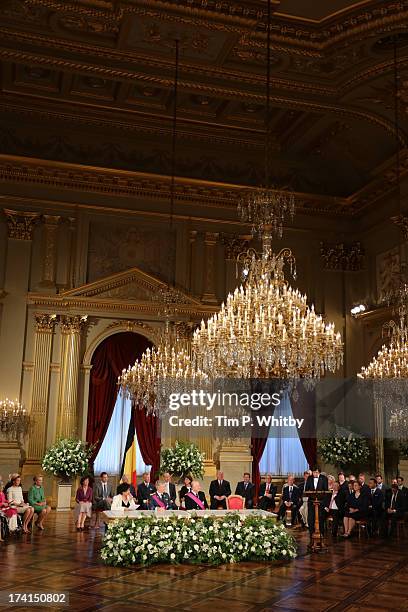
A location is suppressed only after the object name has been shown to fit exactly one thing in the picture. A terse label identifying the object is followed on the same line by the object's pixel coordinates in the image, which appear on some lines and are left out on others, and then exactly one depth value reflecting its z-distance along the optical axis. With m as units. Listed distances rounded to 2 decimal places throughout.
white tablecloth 8.73
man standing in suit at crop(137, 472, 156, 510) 10.46
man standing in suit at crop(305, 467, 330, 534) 11.10
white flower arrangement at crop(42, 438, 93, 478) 12.84
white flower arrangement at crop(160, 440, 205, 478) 13.60
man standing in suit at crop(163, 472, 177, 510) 11.30
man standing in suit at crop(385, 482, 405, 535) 11.17
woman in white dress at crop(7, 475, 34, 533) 10.75
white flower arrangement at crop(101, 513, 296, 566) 7.96
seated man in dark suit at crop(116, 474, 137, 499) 11.51
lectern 9.34
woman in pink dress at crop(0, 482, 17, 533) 10.23
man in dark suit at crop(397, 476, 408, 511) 11.30
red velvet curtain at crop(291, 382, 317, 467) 15.15
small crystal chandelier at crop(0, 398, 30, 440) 13.28
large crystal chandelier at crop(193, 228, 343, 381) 8.02
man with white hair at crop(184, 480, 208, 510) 10.50
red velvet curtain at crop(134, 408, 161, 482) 14.36
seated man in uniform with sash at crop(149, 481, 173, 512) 10.26
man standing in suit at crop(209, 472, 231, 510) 11.63
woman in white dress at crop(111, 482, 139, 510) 9.96
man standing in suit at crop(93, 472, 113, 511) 11.97
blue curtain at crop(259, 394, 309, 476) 15.27
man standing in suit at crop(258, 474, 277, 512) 12.38
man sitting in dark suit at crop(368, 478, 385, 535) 11.12
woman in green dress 11.13
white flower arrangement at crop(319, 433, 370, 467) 14.34
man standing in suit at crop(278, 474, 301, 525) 11.93
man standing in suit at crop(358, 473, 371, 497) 10.99
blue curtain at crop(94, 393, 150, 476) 14.48
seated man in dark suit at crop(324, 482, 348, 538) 11.31
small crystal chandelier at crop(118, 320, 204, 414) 10.96
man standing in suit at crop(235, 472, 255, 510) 11.94
